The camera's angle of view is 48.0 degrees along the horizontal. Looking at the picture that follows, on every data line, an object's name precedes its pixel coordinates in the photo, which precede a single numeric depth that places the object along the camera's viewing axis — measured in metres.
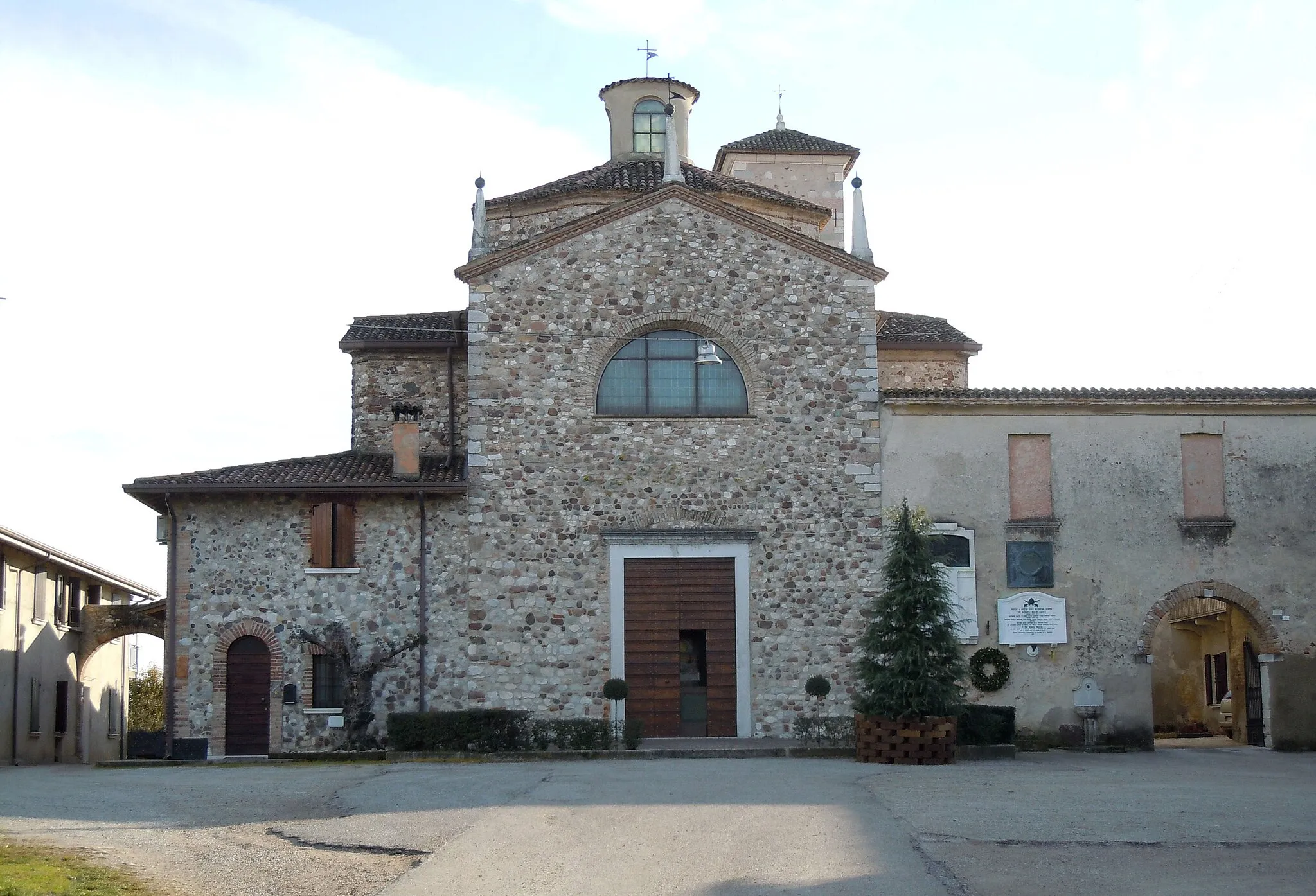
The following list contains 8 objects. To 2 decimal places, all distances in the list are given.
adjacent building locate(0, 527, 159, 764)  29.73
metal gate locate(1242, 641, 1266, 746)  26.11
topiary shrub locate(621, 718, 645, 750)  22.73
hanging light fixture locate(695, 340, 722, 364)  25.38
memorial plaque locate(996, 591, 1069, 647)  25.42
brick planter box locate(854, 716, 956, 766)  20.48
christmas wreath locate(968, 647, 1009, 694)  25.17
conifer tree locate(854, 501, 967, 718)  20.64
